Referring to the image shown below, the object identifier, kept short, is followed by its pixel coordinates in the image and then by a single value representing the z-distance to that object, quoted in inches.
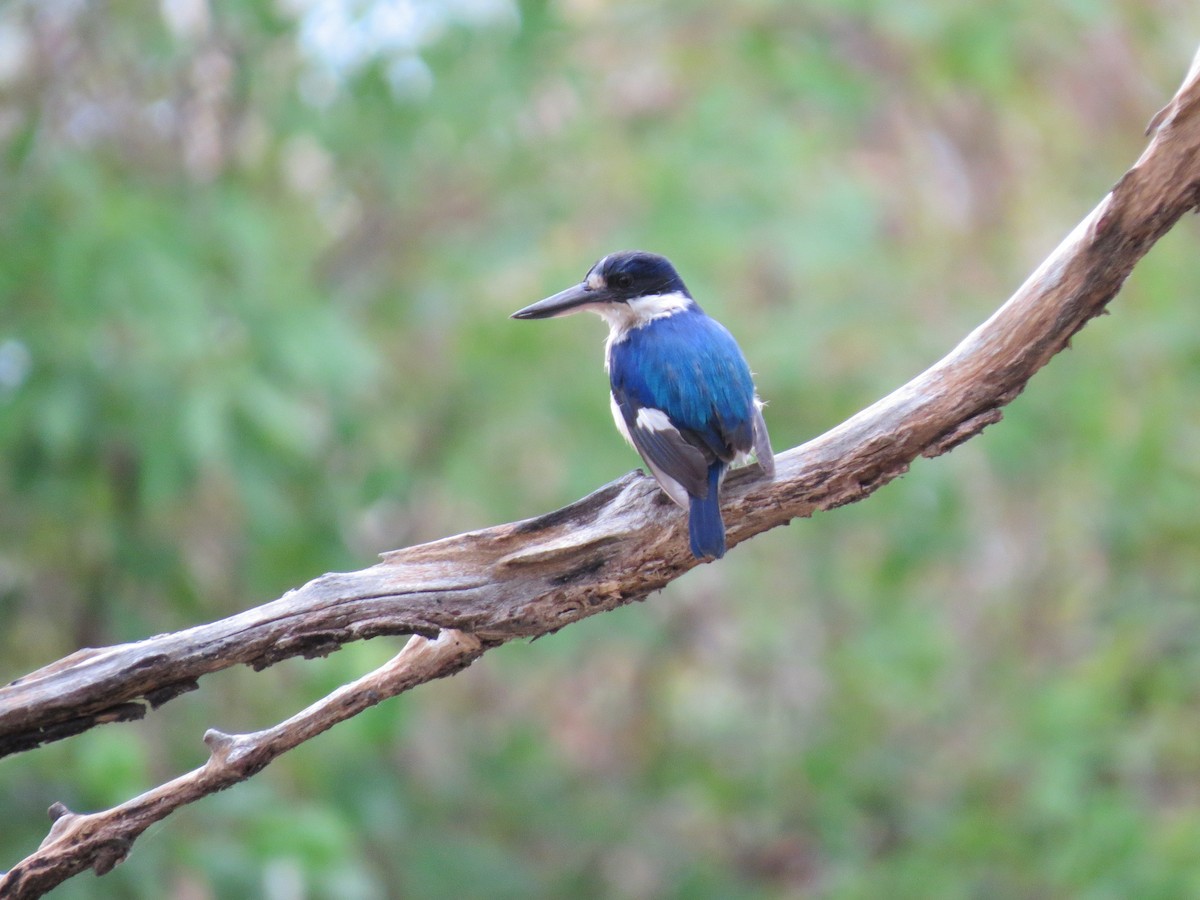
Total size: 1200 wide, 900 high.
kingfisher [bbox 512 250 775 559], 213.0
